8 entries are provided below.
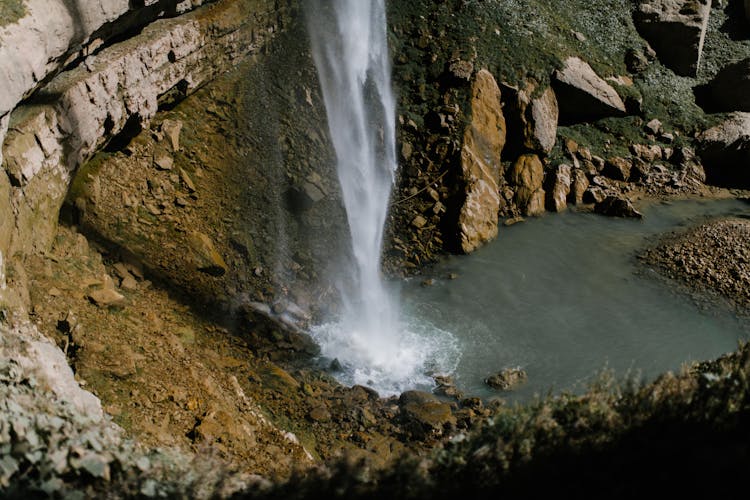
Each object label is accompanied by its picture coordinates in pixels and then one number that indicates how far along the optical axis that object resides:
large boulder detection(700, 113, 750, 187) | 16.86
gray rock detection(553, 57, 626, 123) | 15.51
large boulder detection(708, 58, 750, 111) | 17.81
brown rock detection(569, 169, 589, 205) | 15.12
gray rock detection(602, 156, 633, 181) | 15.99
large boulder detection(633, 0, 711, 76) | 18.23
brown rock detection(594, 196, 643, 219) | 14.84
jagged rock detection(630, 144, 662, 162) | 16.45
